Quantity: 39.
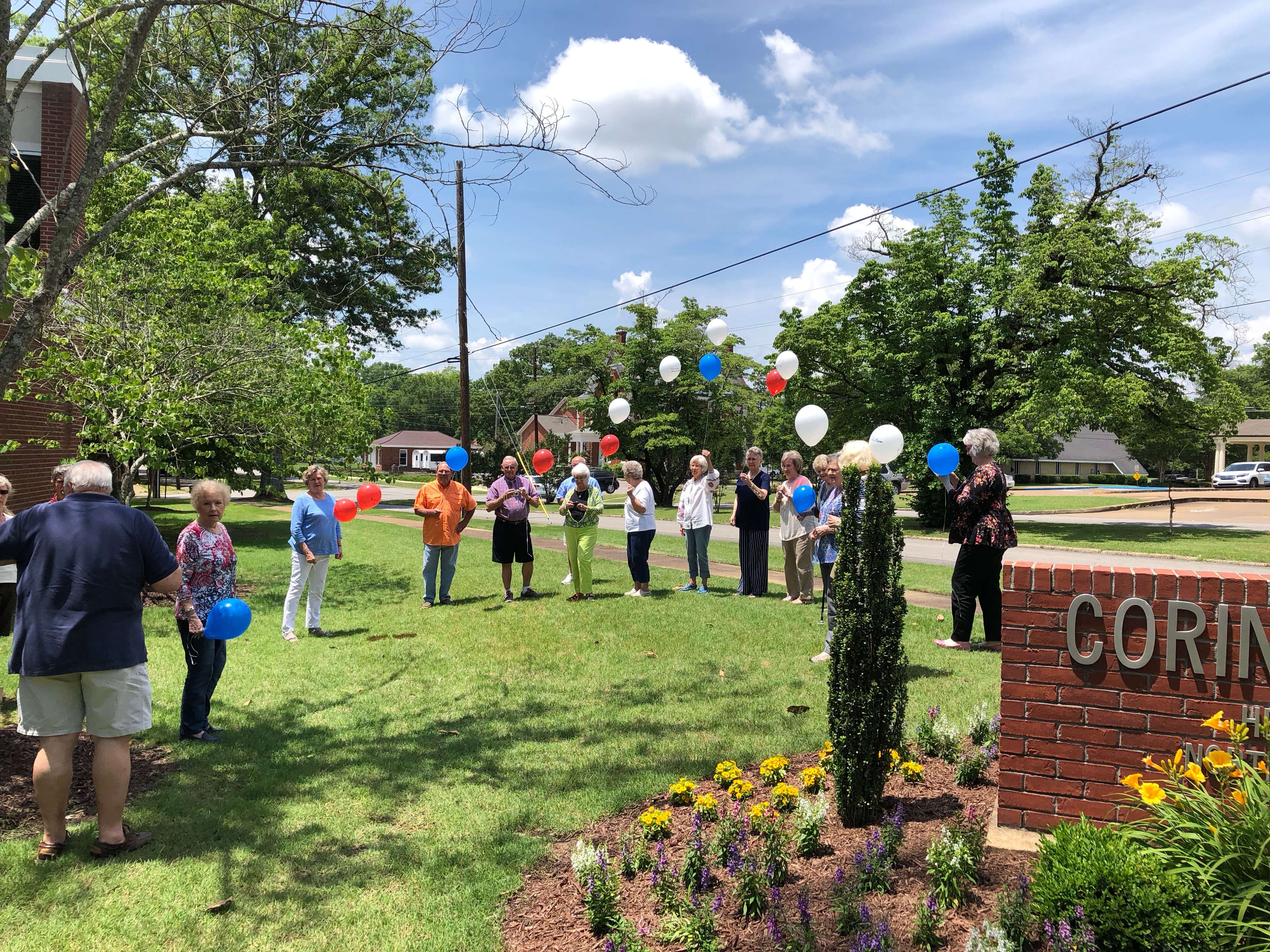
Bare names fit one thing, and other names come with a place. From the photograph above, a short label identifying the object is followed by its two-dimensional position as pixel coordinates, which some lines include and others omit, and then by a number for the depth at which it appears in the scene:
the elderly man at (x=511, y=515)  9.56
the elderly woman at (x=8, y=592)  5.86
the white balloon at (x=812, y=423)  10.52
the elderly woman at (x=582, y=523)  9.54
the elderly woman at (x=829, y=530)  7.02
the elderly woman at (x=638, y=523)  9.73
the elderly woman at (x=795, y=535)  8.98
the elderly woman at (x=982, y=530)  6.72
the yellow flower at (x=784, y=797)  3.86
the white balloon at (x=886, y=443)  7.70
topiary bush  3.55
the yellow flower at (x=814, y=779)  4.01
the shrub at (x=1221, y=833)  2.54
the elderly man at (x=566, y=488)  9.79
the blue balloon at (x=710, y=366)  12.79
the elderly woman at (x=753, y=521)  9.98
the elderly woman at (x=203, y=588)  5.25
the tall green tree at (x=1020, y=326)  22.50
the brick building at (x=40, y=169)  12.68
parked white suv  49.66
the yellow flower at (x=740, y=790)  3.99
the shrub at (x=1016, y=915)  2.69
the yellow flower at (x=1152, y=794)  2.92
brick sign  3.17
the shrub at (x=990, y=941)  2.59
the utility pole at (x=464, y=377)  21.38
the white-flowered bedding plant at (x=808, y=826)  3.46
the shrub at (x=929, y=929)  2.76
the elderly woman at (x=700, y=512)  10.16
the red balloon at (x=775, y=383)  12.80
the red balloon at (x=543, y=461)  12.08
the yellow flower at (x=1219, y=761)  2.93
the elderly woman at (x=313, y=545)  8.03
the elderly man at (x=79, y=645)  3.68
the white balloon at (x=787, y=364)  12.70
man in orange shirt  9.54
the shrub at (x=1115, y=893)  2.50
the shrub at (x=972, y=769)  4.12
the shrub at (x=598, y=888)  3.06
